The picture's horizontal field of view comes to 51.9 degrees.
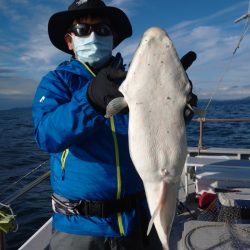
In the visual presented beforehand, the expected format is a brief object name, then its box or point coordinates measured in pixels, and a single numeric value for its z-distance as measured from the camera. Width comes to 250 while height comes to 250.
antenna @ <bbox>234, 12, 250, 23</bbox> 6.94
